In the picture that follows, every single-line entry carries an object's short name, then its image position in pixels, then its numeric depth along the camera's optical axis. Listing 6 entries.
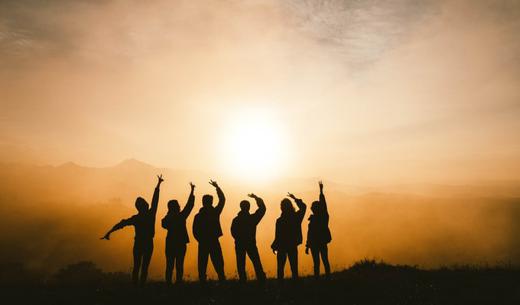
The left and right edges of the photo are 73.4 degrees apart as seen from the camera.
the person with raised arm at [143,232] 11.88
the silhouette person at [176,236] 11.88
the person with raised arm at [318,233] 12.99
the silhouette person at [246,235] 12.03
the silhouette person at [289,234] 12.47
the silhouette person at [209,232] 11.83
